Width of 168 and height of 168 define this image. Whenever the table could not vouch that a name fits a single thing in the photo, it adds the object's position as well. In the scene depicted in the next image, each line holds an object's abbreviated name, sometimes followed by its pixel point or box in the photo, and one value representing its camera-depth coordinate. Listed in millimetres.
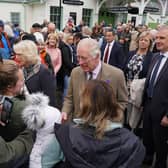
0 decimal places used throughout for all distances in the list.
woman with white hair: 2209
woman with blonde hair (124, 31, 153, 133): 3073
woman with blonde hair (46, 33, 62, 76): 3889
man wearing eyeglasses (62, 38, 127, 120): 1902
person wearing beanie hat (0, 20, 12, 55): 4315
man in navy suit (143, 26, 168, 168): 2236
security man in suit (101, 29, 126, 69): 4331
